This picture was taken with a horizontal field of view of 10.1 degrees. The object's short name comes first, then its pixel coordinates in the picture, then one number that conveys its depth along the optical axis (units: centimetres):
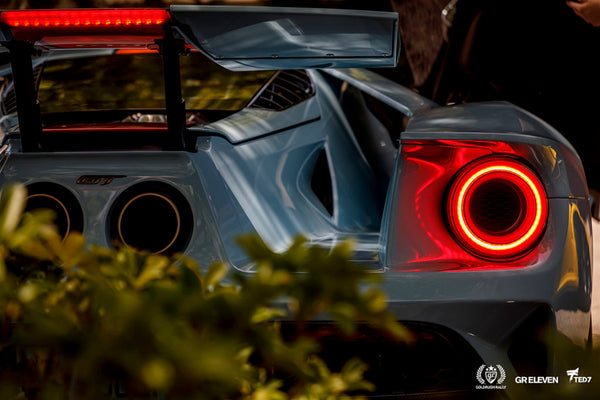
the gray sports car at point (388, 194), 651
